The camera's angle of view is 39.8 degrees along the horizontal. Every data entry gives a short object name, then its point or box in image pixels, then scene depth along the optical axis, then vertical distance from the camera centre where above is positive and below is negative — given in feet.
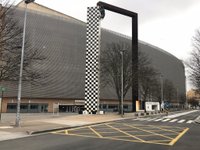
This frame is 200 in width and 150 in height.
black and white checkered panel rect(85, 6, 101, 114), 166.81 +26.42
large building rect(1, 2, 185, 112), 236.63 +38.36
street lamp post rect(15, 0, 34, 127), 69.91 -2.22
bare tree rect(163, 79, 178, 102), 330.95 +17.86
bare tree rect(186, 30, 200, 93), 121.60 +18.81
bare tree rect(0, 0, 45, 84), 73.44 +15.72
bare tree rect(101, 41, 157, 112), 160.45 +23.35
